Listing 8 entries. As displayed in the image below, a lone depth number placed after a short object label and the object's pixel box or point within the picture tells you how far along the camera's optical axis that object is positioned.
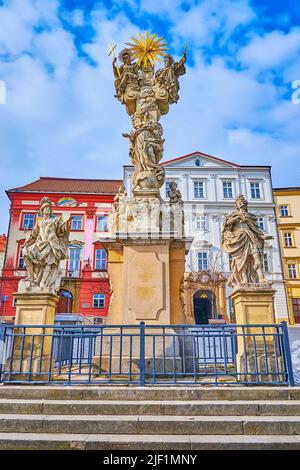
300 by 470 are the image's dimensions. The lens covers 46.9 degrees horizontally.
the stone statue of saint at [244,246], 6.68
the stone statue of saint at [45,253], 6.71
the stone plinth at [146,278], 7.01
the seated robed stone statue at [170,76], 9.30
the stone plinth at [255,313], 6.13
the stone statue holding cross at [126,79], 9.38
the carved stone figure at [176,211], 7.78
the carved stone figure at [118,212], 7.81
